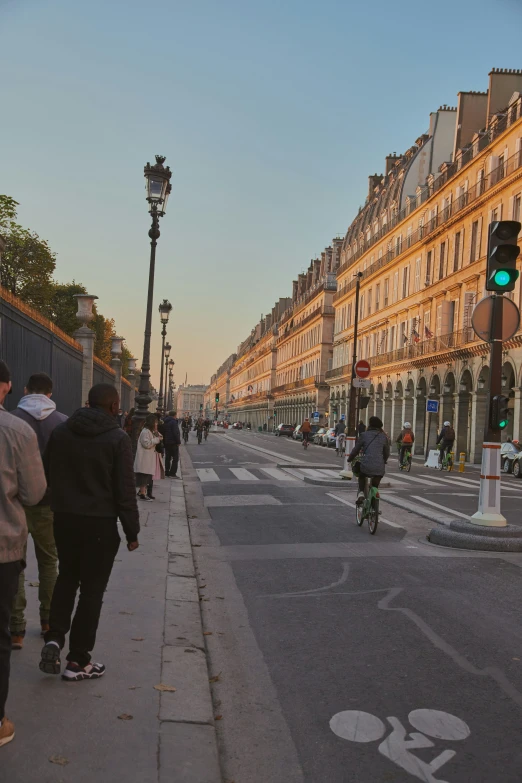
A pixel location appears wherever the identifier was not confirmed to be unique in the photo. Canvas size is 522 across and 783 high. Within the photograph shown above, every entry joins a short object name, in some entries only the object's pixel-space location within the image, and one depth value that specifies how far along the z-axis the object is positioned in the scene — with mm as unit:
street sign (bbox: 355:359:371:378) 20734
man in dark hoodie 4590
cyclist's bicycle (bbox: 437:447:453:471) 30969
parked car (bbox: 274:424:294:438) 83106
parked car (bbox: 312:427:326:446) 59216
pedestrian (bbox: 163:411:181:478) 18953
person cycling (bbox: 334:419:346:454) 46062
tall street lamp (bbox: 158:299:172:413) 31281
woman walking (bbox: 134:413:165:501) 13555
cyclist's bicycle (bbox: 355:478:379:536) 11320
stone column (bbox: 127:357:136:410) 37438
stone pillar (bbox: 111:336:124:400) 26391
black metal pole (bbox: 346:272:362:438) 21778
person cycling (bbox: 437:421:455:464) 29008
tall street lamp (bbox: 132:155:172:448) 15344
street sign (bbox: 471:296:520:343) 10883
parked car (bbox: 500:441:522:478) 29391
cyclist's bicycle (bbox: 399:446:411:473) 28281
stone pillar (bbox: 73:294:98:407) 18125
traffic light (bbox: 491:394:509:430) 10227
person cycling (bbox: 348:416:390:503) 11617
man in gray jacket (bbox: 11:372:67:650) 5316
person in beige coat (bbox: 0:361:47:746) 3637
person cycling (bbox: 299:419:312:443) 46878
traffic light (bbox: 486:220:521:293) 10352
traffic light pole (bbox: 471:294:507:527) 10445
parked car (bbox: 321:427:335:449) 55519
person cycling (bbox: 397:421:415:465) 27905
